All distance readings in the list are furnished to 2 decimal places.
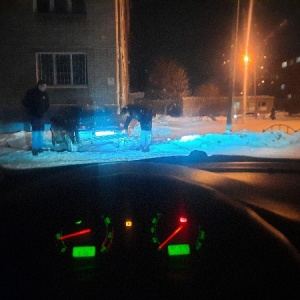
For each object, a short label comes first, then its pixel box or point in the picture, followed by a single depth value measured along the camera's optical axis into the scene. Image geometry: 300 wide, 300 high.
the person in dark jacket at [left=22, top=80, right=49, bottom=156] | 8.26
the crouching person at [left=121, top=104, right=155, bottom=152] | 8.26
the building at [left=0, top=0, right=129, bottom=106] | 13.08
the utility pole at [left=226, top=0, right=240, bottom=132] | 13.19
